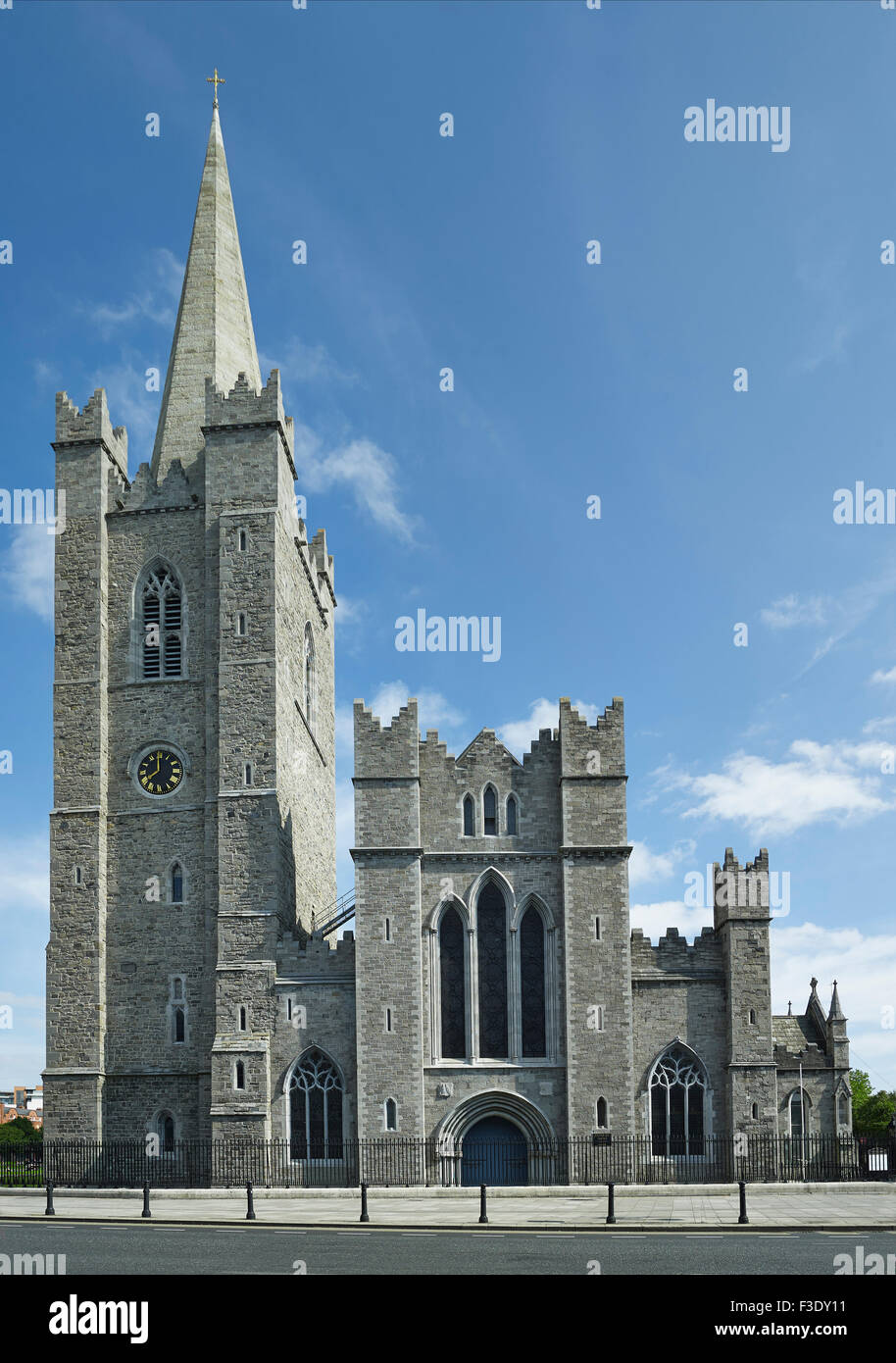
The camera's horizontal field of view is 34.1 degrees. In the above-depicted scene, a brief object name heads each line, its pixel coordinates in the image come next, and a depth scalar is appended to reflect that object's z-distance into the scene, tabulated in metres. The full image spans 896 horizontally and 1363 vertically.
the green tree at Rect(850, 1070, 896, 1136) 82.04
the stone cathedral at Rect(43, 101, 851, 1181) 40.22
